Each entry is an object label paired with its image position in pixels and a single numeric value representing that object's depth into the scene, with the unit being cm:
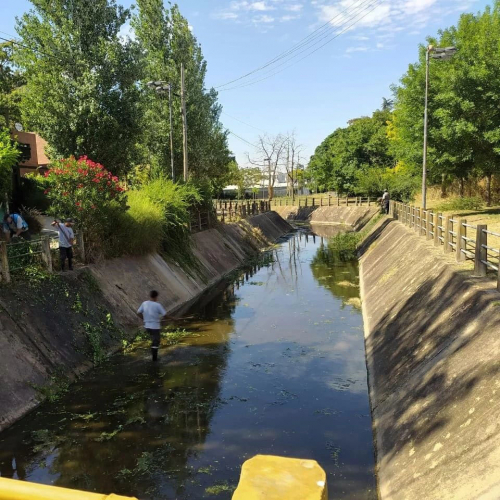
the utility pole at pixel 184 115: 2505
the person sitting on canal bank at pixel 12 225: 1279
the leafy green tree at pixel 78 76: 2133
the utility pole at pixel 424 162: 2270
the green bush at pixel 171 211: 1977
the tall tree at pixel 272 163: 8475
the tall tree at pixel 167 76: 3409
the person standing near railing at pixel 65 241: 1268
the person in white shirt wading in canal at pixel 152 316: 1114
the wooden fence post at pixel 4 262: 1007
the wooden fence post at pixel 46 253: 1172
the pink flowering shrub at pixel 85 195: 1349
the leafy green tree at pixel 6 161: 1105
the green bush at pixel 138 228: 1625
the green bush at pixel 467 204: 3030
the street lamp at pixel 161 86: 2489
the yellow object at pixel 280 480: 165
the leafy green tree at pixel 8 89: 3050
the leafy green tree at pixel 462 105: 2448
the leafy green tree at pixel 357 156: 5600
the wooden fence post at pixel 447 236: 1368
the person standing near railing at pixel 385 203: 3850
